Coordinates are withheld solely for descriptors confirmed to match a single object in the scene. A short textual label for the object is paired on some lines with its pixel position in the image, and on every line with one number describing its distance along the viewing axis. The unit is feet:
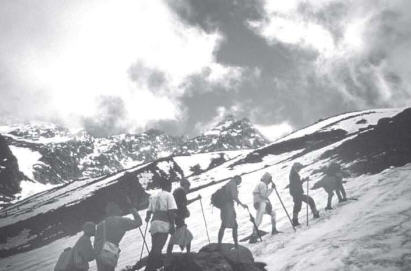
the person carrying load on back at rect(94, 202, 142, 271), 25.35
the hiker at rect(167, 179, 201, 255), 29.21
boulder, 26.43
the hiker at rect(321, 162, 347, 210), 42.72
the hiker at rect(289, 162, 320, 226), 38.22
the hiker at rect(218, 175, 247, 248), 34.04
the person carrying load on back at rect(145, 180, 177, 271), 26.53
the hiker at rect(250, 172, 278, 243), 37.99
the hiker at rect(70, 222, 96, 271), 26.73
